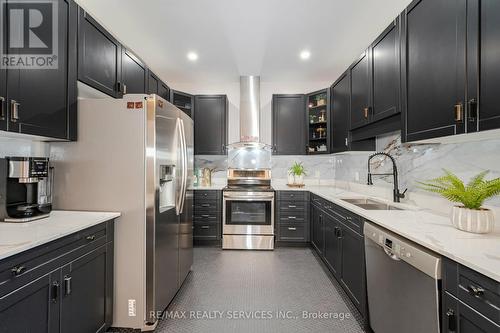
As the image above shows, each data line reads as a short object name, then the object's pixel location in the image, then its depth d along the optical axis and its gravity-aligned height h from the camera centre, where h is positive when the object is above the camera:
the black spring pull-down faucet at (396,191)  2.27 -0.23
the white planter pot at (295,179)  4.02 -0.19
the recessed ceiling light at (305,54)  3.17 +1.59
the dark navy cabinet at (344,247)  1.90 -0.80
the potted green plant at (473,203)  1.27 -0.20
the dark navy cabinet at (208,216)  3.71 -0.77
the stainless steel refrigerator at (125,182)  1.78 -0.11
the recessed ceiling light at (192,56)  3.20 +1.58
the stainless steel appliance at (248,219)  3.59 -0.80
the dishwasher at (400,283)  1.12 -0.67
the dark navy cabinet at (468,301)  0.83 -0.53
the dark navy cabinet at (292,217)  3.69 -0.78
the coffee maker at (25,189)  1.49 -0.15
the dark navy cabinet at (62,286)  1.02 -0.64
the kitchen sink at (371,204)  2.34 -0.40
